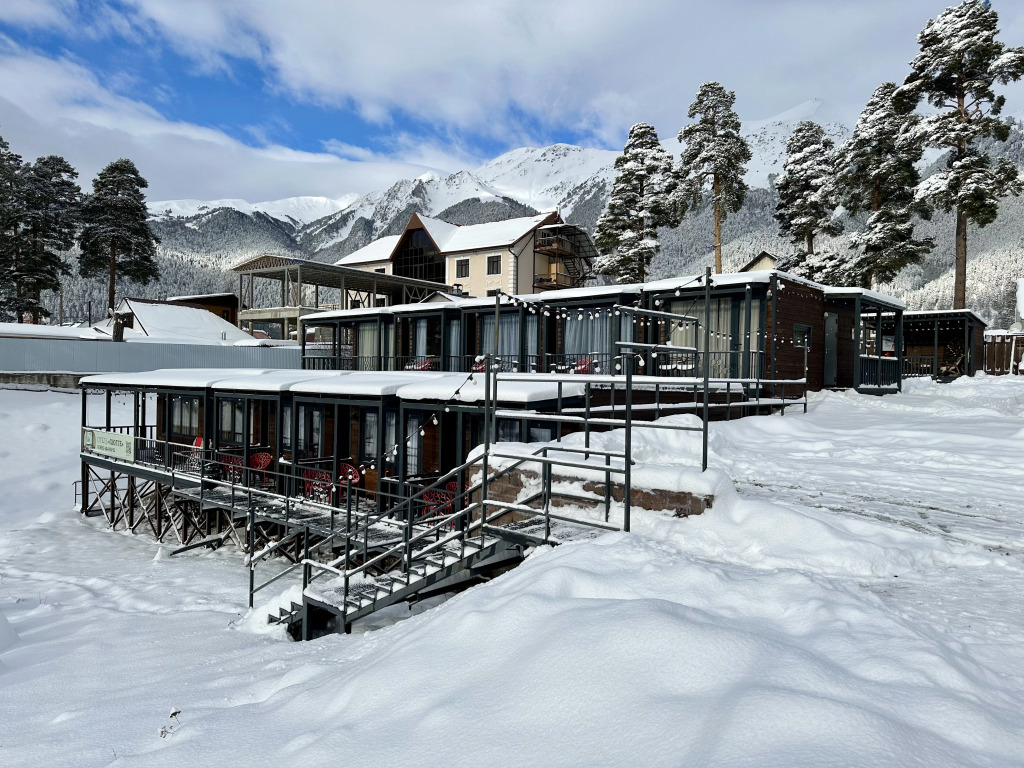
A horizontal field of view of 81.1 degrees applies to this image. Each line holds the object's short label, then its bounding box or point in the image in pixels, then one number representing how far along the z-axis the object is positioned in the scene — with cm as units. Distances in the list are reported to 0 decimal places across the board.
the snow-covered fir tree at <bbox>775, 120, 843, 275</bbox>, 3844
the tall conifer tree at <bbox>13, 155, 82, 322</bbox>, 4697
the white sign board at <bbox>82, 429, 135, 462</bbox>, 1975
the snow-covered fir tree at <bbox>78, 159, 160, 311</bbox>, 5078
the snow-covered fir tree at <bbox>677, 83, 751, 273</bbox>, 3609
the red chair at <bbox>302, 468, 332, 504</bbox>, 1623
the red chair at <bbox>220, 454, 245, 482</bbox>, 1913
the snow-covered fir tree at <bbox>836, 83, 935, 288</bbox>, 2995
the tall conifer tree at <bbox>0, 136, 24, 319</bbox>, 4341
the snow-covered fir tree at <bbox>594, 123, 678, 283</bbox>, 4034
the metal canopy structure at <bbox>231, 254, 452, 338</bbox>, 3628
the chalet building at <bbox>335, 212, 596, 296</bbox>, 4953
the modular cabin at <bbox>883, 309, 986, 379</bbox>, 3044
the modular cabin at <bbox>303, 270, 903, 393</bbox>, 1850
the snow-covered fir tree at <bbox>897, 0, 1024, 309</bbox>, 2570
